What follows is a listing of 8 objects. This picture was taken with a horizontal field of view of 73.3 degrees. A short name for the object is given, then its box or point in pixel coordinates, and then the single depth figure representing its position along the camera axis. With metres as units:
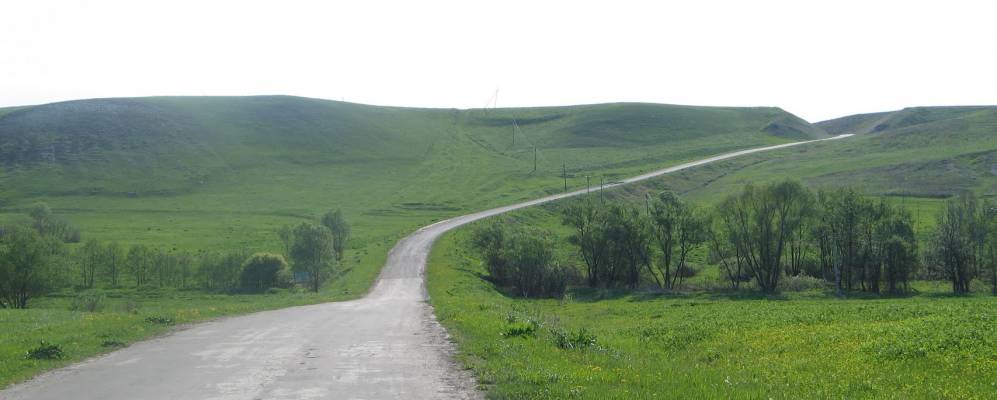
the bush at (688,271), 73.31
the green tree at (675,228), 65.25
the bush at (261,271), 66.94
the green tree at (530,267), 60.16
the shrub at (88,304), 50.47
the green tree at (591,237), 66.81
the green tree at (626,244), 65.81
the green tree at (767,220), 61.28
